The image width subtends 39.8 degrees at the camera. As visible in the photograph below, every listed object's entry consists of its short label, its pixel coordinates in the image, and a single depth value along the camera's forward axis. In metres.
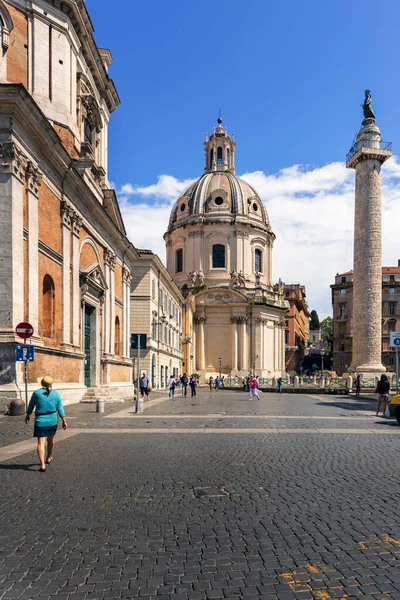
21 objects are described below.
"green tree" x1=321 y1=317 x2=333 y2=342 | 122.22
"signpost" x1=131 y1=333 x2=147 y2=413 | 21.81
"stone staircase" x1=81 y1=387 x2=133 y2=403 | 25.31
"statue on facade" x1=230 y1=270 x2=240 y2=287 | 71.06
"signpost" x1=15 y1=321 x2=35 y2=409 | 15.36
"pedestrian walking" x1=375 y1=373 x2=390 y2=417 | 20.44
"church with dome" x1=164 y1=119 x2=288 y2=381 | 69.94
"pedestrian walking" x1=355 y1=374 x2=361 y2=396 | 40.19
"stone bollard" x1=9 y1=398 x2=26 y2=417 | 16.30
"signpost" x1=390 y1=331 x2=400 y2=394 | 22.12
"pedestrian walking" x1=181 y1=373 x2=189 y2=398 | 34.66
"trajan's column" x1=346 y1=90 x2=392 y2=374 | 44.00
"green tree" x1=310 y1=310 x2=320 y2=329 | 169.75
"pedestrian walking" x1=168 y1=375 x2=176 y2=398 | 33.63
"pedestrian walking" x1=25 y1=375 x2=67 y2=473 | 8.76
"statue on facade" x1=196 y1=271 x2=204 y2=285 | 71.44
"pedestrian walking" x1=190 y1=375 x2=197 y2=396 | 36.26
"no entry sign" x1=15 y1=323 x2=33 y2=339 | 15.42
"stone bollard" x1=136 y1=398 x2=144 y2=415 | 20.18
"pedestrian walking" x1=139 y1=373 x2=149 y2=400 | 27.86
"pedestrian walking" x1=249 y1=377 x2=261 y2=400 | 32.69
